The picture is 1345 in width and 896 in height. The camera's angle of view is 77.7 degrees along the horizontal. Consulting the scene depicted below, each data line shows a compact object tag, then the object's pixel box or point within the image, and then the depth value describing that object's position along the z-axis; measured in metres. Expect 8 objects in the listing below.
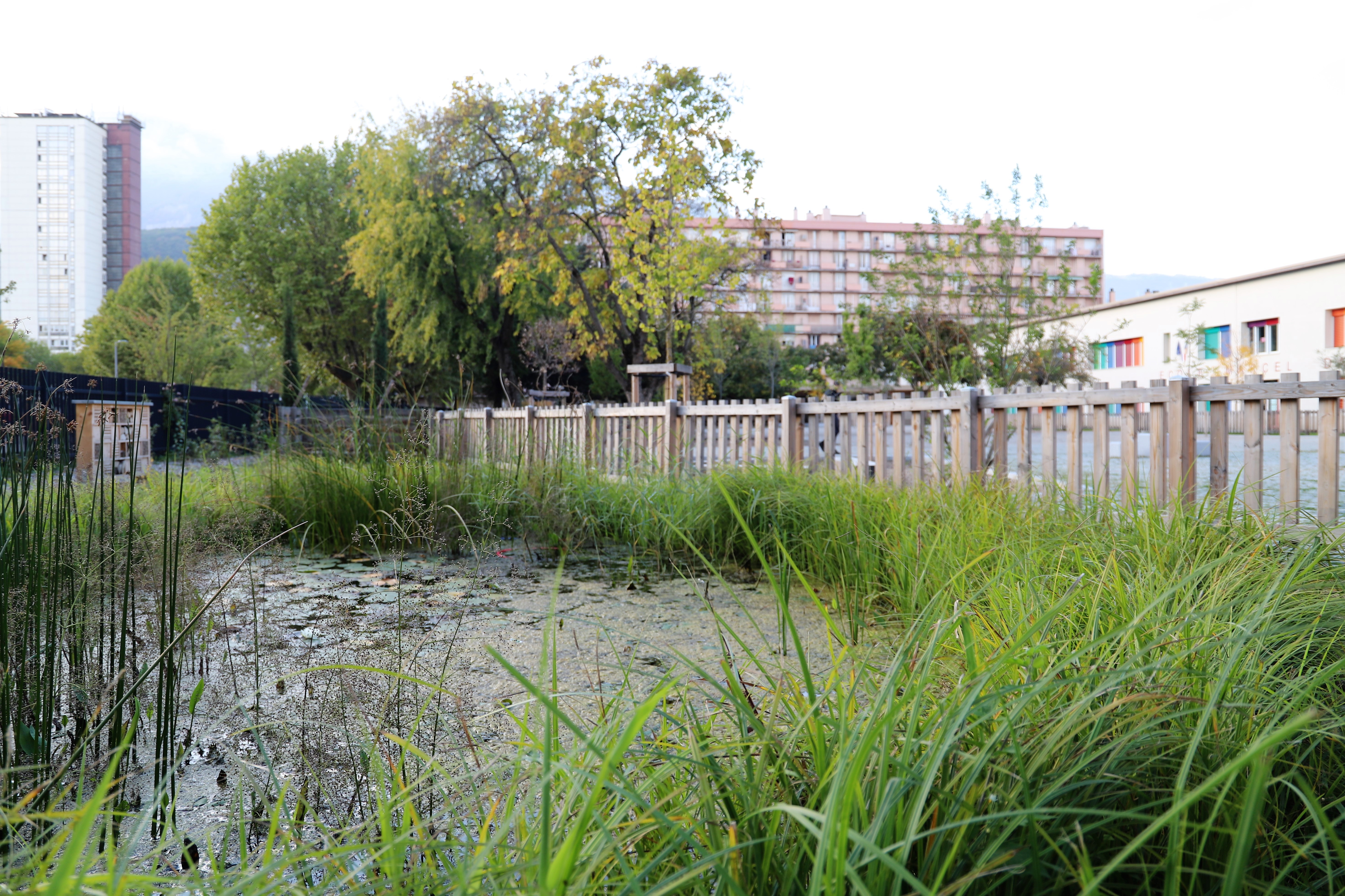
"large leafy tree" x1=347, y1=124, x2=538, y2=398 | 19.78
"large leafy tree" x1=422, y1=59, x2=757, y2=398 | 14.41
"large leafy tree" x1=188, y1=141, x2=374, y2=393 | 26.23
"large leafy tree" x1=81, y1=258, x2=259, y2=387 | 23.42
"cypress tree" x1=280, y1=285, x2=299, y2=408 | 18.55
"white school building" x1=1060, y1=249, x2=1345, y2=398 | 25.91
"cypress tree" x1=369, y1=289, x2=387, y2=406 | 17.02
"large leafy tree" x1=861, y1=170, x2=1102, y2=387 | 9.12
